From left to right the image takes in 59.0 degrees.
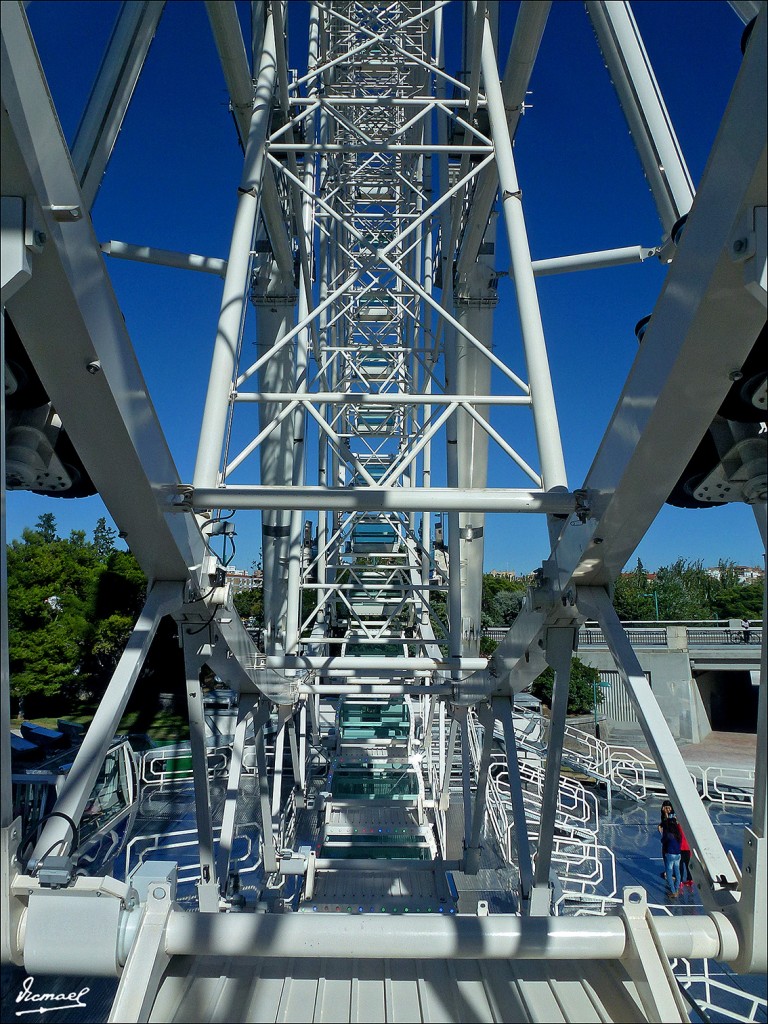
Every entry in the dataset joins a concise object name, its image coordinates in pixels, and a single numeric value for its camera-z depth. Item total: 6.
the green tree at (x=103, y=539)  33.12
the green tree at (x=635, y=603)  42.47
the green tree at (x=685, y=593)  42.53
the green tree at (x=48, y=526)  32.89
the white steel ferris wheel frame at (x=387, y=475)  2.31
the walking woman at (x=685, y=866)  8.11
